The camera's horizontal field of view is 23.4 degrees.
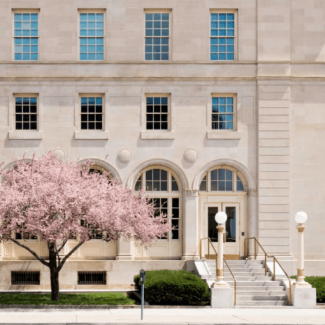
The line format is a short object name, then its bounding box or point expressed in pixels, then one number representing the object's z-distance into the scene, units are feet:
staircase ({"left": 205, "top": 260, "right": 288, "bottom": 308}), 96.87
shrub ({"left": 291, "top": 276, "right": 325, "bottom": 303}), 96.17
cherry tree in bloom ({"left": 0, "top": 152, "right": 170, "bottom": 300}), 90.63
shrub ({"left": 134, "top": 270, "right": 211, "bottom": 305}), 92.73
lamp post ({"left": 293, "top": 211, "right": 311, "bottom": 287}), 96.02
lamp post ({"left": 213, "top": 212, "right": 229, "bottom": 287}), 95.09
